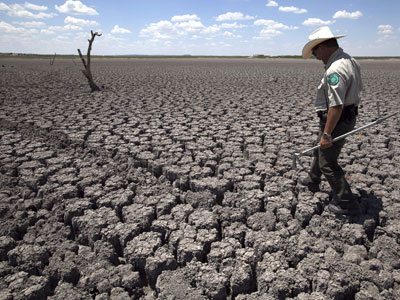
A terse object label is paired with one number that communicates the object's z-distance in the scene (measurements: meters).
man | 2.08
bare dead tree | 9.29
